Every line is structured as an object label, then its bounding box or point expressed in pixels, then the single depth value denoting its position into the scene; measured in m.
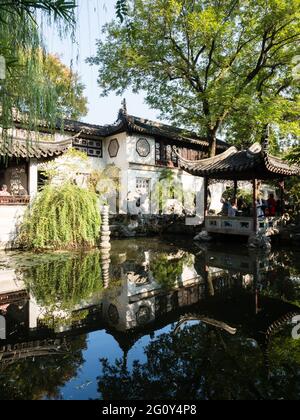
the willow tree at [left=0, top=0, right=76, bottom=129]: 2.18
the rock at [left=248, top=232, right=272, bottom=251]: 9.39
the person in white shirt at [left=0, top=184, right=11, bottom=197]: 8.85
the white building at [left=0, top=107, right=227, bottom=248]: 16.41
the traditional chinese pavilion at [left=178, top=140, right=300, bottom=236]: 9.69
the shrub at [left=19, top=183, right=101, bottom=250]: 8.15
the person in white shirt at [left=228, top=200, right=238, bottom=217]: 11.36
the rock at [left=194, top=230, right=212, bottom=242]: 11.40
